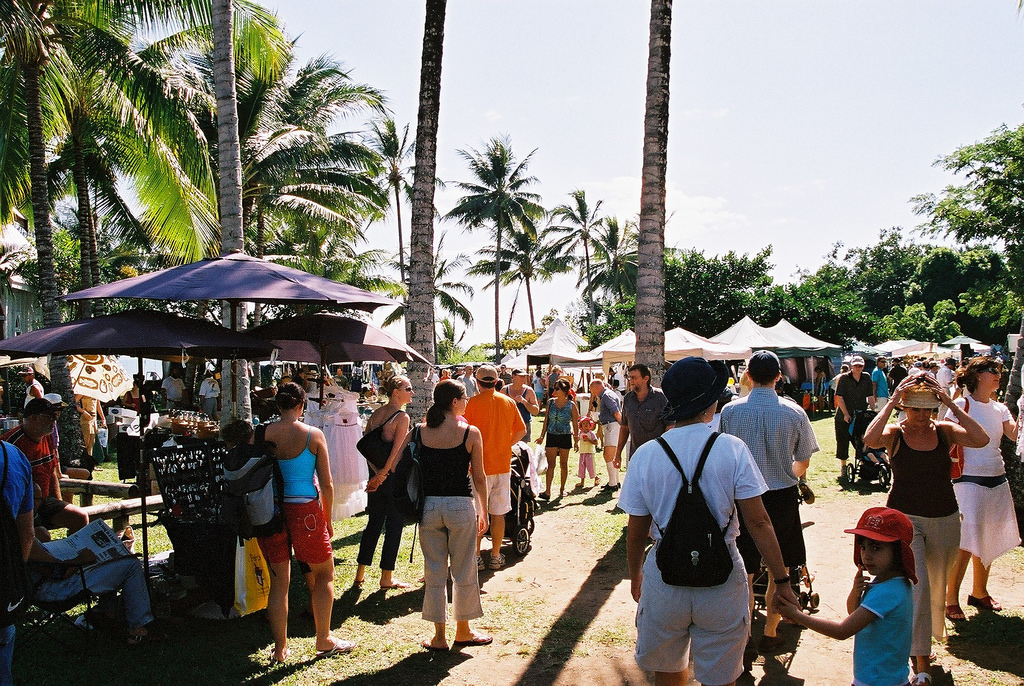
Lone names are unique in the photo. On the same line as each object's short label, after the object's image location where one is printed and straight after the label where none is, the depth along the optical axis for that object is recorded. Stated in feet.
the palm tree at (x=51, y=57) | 40.37
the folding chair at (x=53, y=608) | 16.01
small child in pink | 38.40
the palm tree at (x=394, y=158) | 130.93
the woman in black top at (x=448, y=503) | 16.42
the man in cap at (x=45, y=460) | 18.62
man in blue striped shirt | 15.10
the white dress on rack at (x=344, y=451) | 29.50
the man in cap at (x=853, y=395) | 40.40
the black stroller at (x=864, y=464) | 35.27
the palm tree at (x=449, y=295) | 151.84
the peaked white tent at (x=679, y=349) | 55.11
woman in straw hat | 14.35
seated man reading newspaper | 16.21
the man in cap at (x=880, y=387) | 42.55
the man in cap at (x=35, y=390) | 36.06
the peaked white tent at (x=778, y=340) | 76.84
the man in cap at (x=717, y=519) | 9.83
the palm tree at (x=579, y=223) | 157.79
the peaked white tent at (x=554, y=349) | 88.43
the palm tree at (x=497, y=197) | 137.69
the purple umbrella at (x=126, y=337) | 17.53
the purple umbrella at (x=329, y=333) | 22.18
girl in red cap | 9.98
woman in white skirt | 17.44
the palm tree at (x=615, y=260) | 158.30
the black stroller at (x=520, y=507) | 25.45
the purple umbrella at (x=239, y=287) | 17.89
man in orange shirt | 24.16
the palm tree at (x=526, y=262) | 149.28
